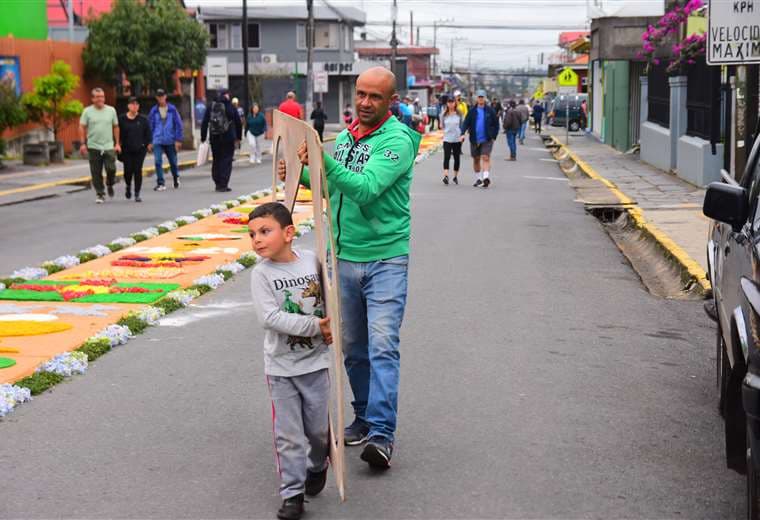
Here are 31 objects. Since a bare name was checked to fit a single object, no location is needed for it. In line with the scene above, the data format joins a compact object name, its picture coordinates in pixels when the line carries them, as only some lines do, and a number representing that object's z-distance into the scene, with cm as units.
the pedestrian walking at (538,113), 6259
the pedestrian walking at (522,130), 4938
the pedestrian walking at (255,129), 3348
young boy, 511
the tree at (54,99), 3177
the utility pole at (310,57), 4931
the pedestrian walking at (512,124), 3523
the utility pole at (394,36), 8619
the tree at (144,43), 3938
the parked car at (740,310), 433
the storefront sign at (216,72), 4031
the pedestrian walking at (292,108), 2434
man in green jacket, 567
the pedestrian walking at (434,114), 7528
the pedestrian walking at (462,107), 4631
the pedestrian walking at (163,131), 2325
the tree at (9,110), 2875
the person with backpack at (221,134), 2267
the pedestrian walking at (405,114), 3241
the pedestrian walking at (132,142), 2075
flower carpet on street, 796
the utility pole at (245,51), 4472
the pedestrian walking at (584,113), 6252
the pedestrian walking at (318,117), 4017
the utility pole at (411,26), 14438
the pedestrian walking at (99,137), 1994
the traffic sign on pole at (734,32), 1097
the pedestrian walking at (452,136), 2452
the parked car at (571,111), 6284
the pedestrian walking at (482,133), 2386
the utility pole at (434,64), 15338
